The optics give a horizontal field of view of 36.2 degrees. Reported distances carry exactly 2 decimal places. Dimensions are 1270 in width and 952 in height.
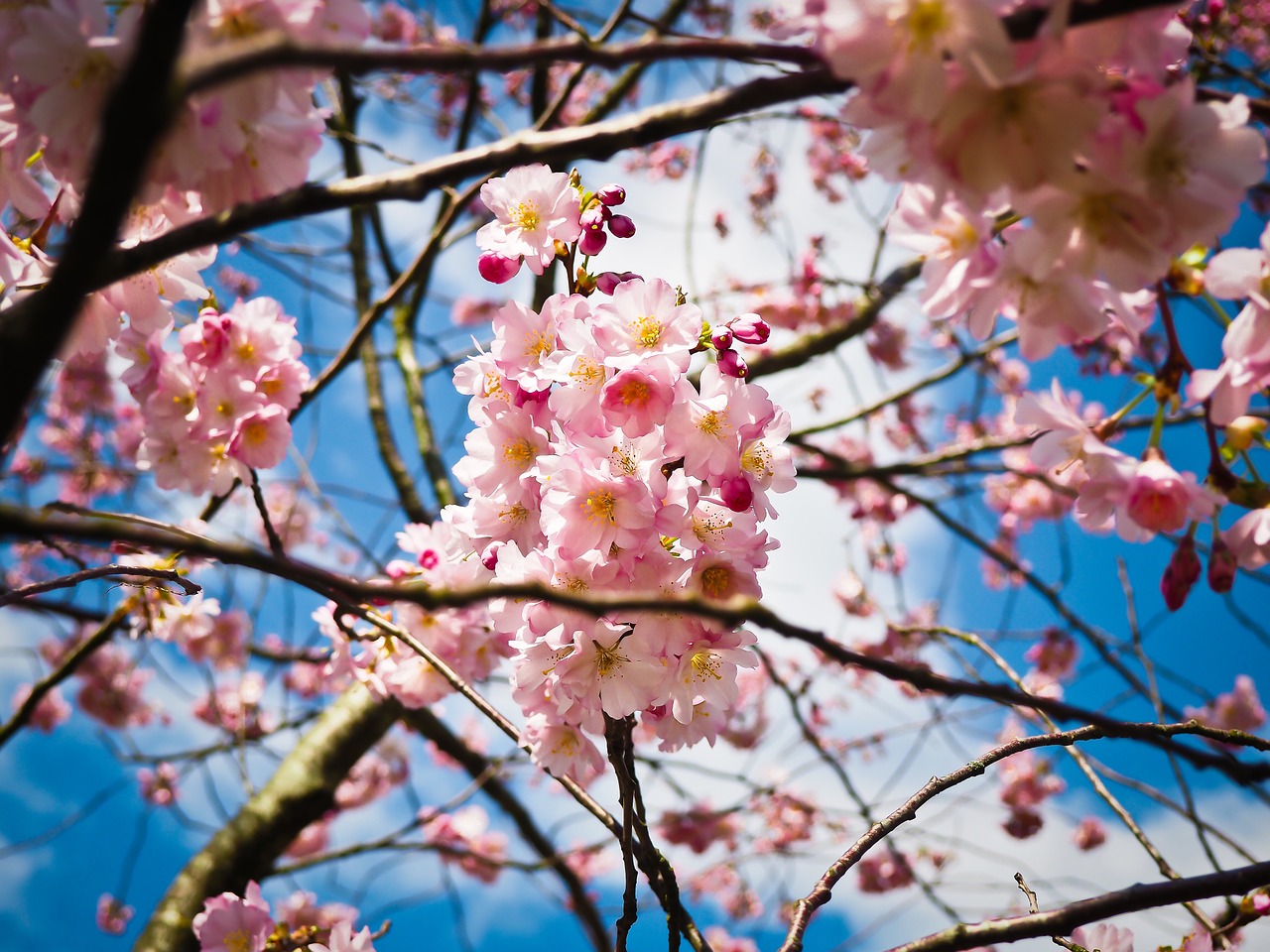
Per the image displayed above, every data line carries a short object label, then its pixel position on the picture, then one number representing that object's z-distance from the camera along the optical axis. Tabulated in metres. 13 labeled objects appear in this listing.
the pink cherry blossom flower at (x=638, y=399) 0.65
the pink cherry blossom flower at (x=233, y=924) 0.77
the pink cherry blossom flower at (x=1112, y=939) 0.71
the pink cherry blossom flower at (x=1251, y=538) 0.62
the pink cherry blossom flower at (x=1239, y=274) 0.59
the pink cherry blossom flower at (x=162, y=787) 3.87
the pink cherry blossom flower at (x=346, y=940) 0.73
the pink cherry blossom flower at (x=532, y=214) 0.69
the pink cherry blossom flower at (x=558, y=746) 0.69
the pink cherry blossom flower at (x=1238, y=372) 0.60
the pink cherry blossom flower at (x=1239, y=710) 3.57
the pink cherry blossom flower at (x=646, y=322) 0.66
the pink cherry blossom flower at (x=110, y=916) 3.97
